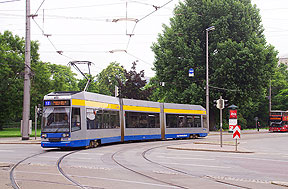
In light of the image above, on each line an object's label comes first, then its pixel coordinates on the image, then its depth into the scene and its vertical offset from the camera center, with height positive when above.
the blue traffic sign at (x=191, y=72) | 41.91 +4.49
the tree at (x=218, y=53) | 40.88 +6.55
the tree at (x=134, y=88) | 51.69 +3.39
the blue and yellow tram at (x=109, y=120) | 19.09 -0.43
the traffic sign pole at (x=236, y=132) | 20.06 -0.97
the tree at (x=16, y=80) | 48.19 +4.65
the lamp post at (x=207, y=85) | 40.94 +2.95
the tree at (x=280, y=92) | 78.62 +4.42
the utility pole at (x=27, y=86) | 28.27 +2.01
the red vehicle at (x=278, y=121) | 55.47 -1.11
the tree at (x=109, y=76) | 72.19 +7.01
